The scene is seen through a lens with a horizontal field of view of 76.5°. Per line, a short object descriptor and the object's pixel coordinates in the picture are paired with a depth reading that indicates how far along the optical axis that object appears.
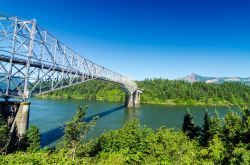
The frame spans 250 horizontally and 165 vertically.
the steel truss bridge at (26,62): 21.01
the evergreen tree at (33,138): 19.26
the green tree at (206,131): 21.47
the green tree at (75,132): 15.69
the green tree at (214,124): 20.71
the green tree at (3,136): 18.08
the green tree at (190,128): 22.79
